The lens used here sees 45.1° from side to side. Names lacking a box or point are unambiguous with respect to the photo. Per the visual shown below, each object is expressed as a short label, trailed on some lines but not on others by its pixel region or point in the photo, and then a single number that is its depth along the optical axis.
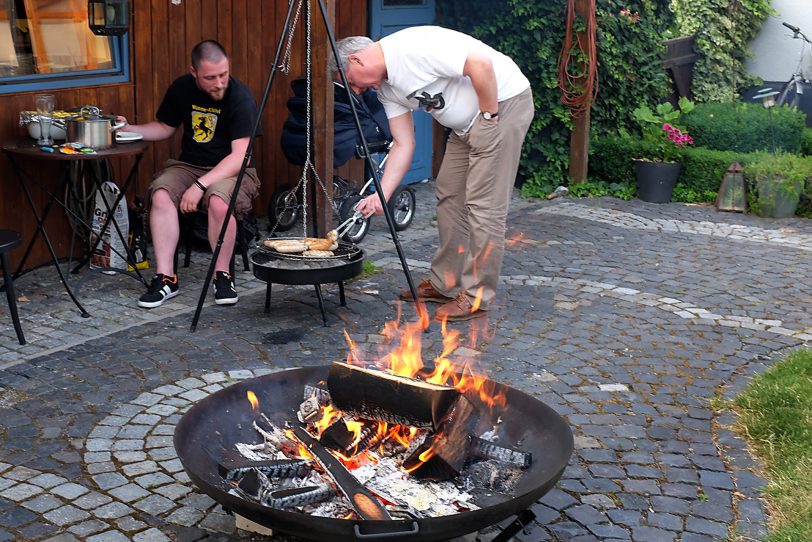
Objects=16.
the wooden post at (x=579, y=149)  10.42
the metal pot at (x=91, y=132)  6.10
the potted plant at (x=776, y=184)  9.44
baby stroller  7.72
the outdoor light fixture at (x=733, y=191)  9.72
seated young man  6.29
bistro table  5.89
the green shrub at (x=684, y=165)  10.09
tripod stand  5.48
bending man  5.52
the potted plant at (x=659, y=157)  10.05
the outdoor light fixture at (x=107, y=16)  6.61
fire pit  2.98
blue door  9.56
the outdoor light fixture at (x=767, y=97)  12.22
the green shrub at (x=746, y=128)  10.89
